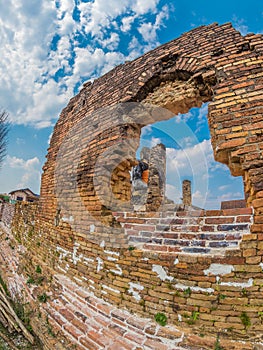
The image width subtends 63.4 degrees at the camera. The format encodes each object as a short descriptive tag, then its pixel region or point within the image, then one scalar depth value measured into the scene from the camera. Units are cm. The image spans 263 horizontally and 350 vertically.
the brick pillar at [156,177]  788
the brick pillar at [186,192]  1212
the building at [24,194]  2339
